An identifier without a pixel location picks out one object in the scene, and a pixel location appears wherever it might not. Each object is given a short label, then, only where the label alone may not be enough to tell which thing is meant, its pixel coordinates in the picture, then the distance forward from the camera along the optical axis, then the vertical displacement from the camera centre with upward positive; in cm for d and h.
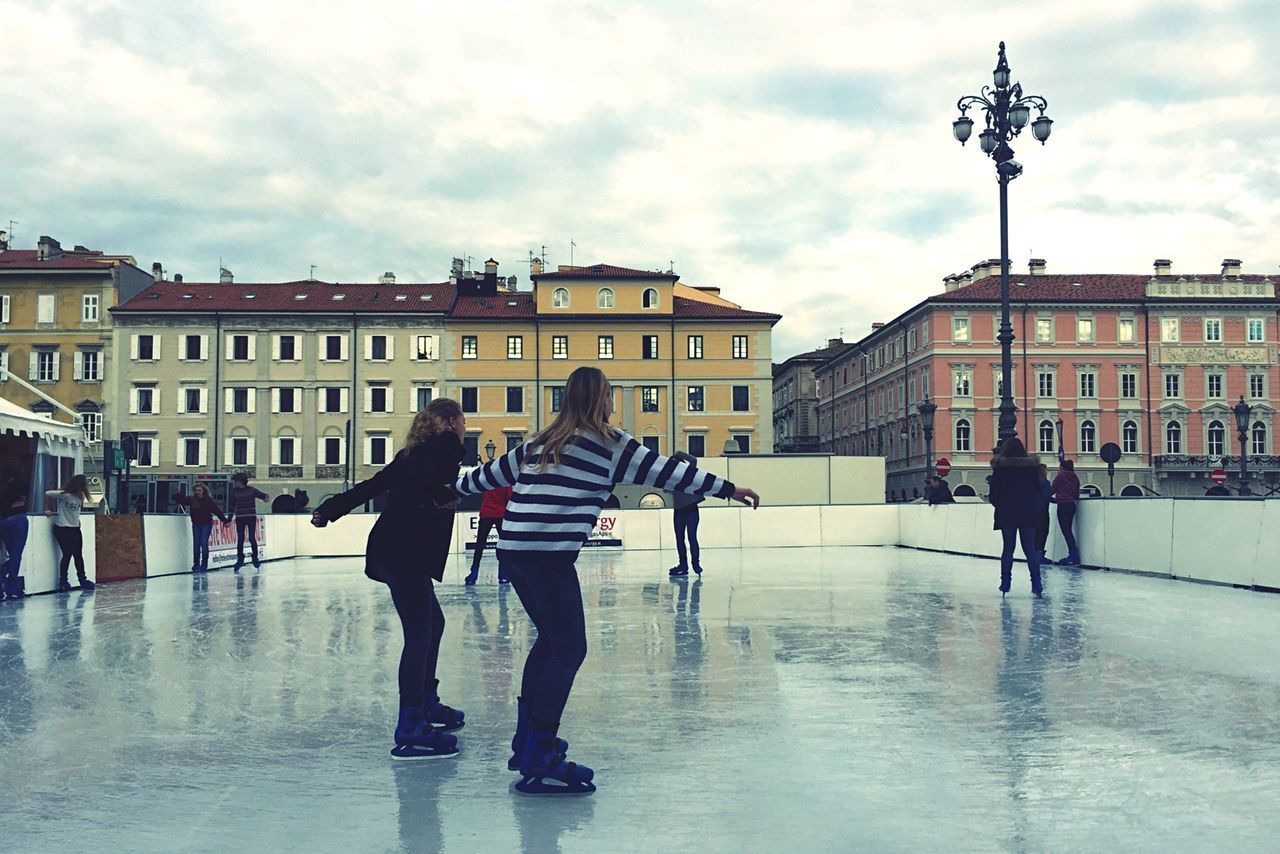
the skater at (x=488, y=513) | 1537 -46
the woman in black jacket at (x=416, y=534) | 521 -25
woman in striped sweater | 447 -17
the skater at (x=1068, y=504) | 1850 -53
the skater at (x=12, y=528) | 1469 -55
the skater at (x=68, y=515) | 1575 -43
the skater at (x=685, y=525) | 1672 -71
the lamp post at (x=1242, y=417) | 3600 +163
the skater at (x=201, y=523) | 2039 -74
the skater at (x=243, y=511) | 2087 -55
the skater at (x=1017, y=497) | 1291 -28
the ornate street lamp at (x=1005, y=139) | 1981 +570
